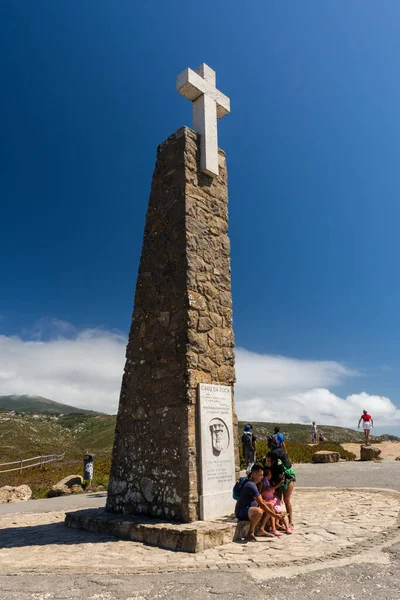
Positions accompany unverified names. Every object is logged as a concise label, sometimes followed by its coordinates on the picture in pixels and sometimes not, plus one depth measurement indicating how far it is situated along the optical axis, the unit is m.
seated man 5.97
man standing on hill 17.56
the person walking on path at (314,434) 24.81
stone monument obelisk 6.64
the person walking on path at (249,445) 12.00
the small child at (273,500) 6.18
